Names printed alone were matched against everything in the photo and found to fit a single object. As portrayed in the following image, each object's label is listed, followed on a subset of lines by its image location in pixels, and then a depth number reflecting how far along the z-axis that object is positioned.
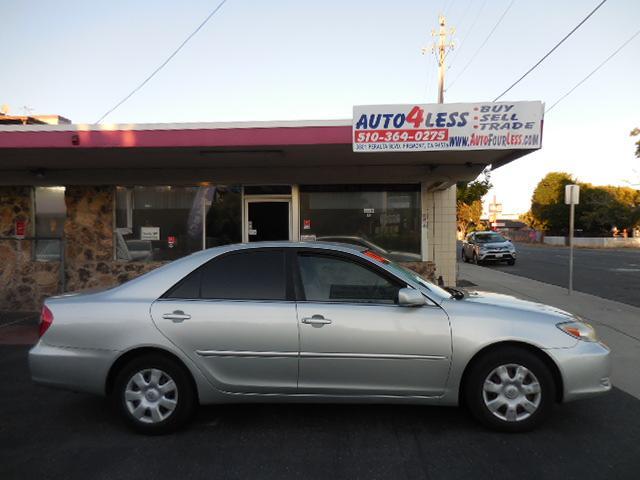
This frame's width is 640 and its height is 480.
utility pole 22.10
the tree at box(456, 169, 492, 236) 25.80
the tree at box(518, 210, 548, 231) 60.51
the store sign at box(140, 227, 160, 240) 10.16
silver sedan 3.96
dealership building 9.60
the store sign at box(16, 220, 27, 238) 10.13
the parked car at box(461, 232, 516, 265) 24.23
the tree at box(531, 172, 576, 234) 56.91
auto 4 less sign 6.84
